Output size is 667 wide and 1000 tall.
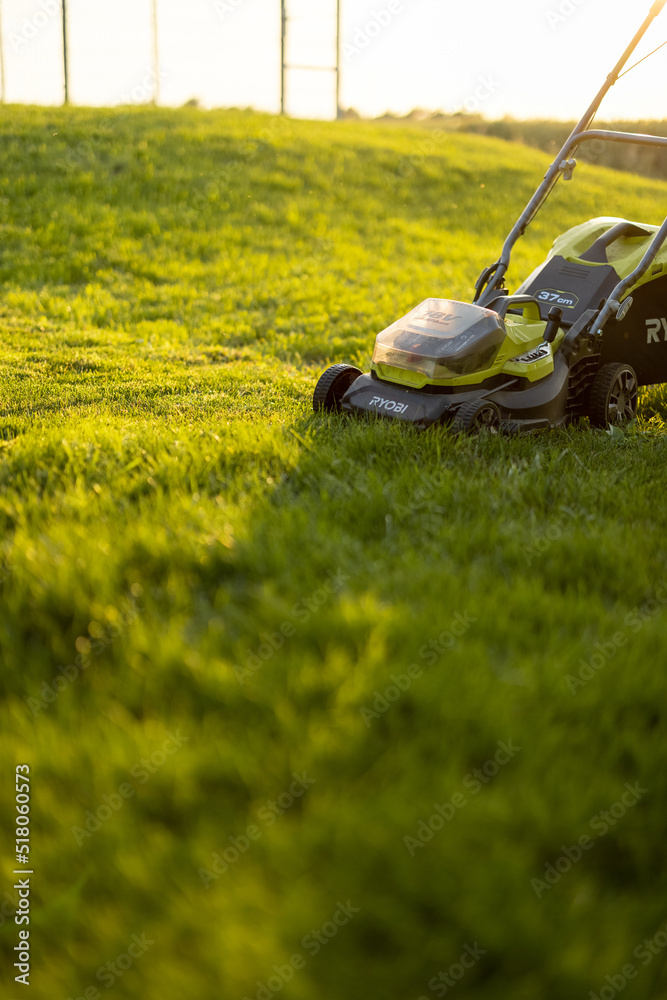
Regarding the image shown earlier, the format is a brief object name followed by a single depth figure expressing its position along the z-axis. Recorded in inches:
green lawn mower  176.9
